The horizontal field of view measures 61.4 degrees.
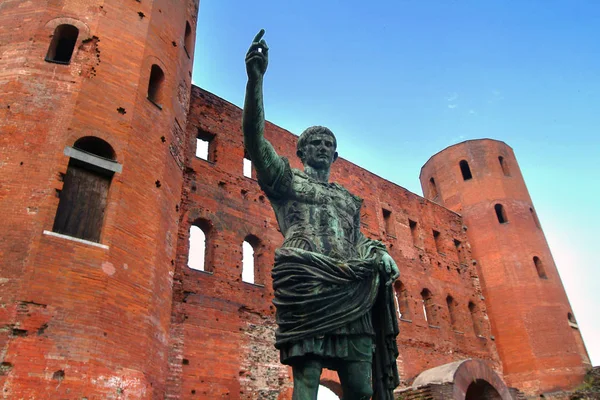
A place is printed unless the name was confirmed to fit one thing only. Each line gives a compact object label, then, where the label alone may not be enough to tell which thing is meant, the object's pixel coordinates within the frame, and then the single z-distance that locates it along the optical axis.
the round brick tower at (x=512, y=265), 19.06
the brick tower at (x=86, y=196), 7.83
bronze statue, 2.90
